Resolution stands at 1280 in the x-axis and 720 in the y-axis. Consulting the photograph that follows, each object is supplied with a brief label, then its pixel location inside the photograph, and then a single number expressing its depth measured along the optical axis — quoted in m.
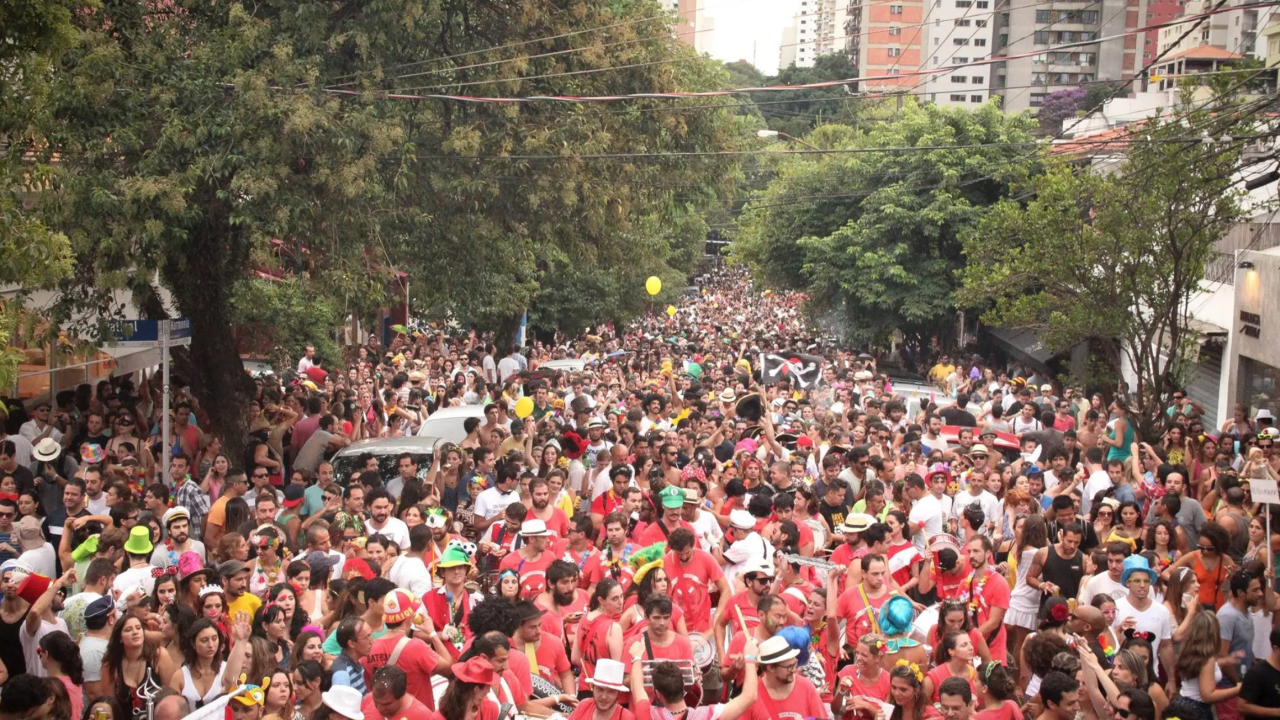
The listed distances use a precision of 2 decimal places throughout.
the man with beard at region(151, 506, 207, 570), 9.83
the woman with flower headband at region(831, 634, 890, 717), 7.57
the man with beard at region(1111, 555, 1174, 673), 8.97
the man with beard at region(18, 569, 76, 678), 8.36
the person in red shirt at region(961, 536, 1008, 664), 8.98
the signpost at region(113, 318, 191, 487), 13.99
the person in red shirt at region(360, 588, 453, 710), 7.39
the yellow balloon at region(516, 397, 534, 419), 17.86
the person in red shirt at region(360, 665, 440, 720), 6.68
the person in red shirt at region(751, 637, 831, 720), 7.04
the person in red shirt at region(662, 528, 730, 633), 9.34
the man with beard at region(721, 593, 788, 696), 8.07
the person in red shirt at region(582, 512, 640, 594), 9.80
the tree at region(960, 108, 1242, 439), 17.16
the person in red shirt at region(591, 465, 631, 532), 12.40
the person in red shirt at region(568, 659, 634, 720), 6.82
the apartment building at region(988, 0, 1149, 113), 97.69
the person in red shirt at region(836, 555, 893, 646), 8.85
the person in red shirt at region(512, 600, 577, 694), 7.89
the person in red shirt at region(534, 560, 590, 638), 8.63
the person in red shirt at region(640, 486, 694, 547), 10.22
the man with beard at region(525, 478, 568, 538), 10.88
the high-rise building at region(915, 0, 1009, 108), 108.44
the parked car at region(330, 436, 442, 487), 14.18
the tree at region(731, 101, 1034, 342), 37.25
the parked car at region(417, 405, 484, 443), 16.73
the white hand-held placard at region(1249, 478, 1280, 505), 10.05
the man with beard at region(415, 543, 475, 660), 8.94
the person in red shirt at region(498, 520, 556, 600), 9.38
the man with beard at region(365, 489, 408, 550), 10.48
